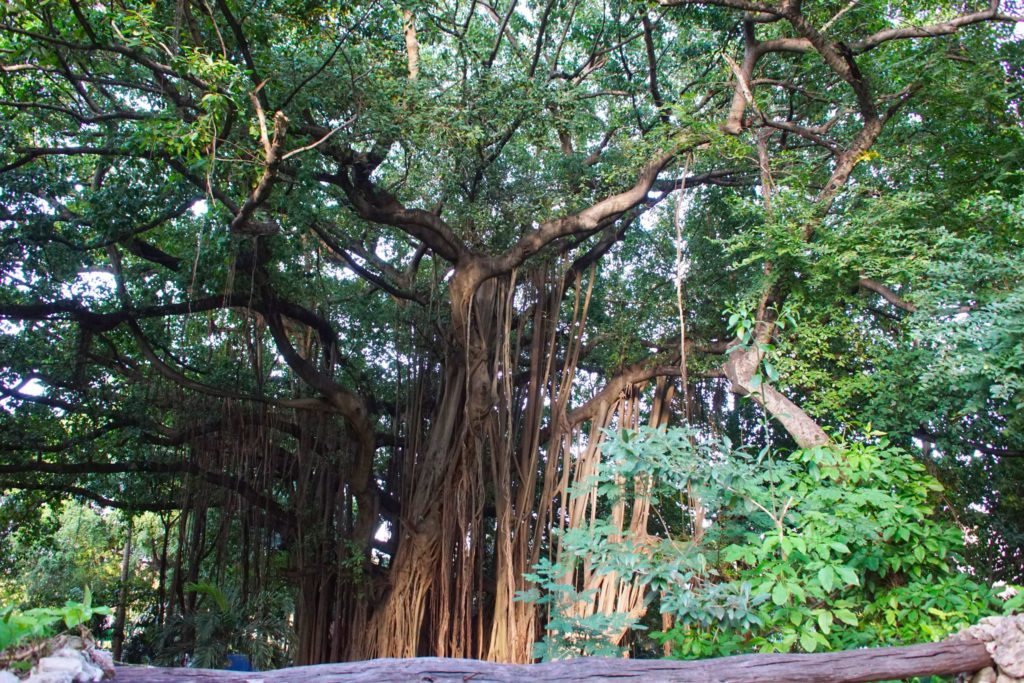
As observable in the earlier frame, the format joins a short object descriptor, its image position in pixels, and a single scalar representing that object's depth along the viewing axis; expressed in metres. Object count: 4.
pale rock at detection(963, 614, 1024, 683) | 2.33
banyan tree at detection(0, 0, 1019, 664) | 4.43
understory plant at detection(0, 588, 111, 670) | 1.41
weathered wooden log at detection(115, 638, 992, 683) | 1.78
